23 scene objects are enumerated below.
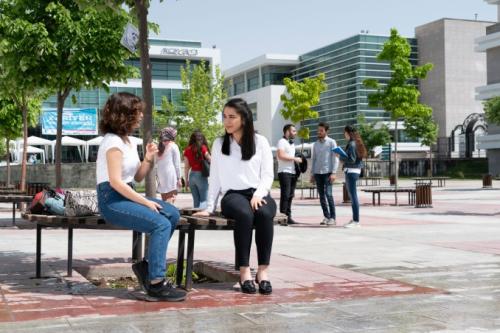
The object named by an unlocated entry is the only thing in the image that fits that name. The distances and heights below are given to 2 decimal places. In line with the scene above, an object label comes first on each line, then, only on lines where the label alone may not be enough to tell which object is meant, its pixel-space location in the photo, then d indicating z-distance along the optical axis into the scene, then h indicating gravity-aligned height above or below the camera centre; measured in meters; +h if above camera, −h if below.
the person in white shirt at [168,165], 10.80 +0.18
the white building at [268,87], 91.38 +11.63
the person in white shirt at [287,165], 12.35 +0.20
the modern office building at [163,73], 65.88 +10.08
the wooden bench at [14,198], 10.91 -0.33
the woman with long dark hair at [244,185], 5.59 -0.07
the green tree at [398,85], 29.47 +3.81
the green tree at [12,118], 24.83 +2.11
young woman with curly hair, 5.16 -0.16
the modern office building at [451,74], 82.69 +12.07
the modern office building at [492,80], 60.44 +8.26
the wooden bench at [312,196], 25.81 -0.75
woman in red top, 11.50 +0.15
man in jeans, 12.63 +0.17
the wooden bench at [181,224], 5.48 -0.37
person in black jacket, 12.16 +0.18
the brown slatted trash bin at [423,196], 18.31 -0.51
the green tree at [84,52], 11.75 +2.07
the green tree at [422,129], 68.62 +4.53
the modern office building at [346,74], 78.56 +11.49
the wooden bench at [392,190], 18.40 -0.36
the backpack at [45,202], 5.89 -0.21
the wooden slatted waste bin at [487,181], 34.31 -0.24
